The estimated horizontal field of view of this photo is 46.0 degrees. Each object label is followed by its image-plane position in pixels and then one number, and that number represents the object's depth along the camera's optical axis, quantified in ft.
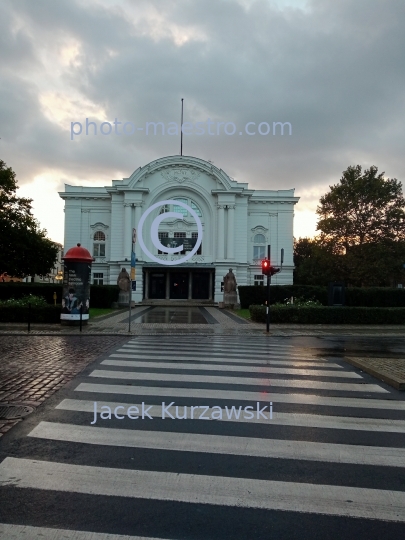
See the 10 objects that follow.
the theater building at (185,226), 190.39
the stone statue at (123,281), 164.45
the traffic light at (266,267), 71.67
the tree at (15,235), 145.07
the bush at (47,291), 123.03
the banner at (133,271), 72.31
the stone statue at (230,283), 163.02
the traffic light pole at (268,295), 70.51
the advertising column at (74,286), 74.08
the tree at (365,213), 157.07
